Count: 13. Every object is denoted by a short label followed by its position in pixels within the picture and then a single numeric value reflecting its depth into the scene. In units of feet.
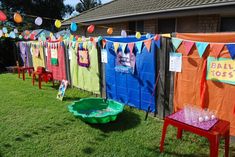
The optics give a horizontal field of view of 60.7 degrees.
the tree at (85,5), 144.87
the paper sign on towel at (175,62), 13.11
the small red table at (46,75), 26.46
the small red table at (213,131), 8.75
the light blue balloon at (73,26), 16.70
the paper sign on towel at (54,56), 27.22
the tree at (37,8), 106.01
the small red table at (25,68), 30.43
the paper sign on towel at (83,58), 21.16
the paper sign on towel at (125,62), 16.28
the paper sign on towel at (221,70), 10.76
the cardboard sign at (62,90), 20.22
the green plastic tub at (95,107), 14.66
